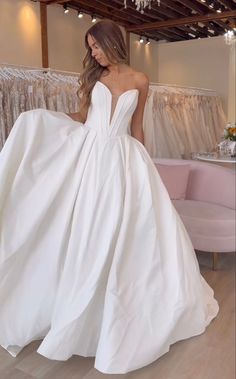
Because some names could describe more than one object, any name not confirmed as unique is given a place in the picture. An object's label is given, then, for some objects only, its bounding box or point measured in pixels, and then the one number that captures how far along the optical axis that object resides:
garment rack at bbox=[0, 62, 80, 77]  2.58
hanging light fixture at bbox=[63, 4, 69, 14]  5.26
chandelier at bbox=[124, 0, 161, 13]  2.62
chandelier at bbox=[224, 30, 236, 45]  5.30
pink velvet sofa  2.63
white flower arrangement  3.78
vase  3.77
